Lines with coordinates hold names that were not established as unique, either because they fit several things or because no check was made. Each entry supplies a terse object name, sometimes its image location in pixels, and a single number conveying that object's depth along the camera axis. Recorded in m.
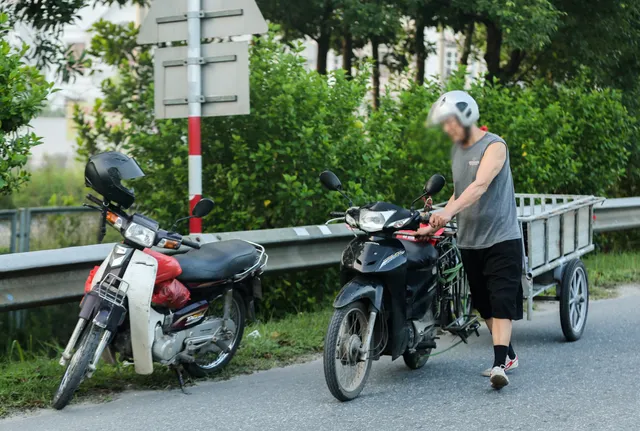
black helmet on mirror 9.73
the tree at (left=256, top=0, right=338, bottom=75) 25.23
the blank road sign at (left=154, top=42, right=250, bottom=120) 13.14
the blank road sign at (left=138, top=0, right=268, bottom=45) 13.15
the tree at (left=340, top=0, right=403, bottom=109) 23.73
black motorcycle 9.71
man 10.27
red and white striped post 13.22
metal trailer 12.01
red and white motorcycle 9.40
